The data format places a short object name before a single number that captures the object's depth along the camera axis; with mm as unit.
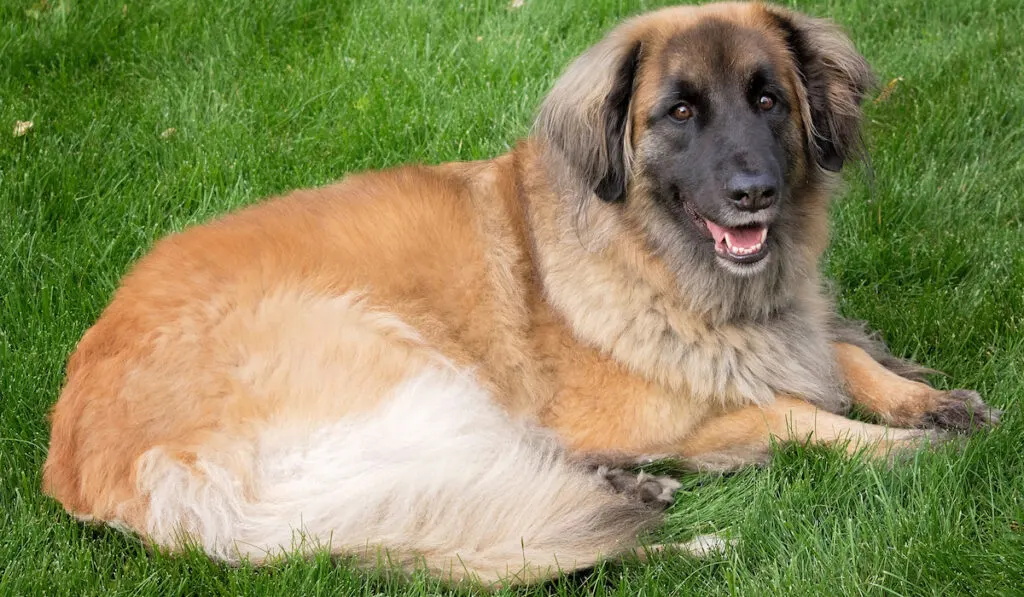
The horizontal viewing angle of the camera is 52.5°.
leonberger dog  2912
